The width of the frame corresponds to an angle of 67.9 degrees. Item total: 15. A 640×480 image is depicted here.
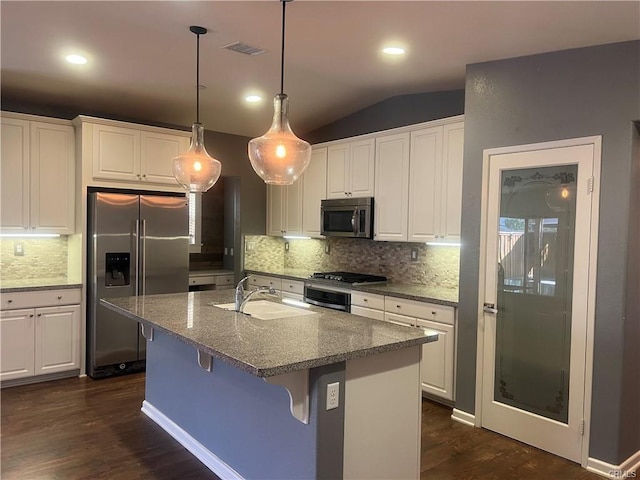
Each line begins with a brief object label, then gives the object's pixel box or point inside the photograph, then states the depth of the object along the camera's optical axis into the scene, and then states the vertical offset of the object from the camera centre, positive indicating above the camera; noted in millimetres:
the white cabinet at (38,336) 4188 -1081
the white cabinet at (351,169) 4863 +601
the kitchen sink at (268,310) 3090 -578
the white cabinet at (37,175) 4312 +403
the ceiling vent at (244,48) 3336 +1253
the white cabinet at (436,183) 4055 +389
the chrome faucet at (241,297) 3040 -480
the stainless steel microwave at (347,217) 4805 +87
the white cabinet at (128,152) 4520 +677
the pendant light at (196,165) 3141 +375
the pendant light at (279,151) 2479 +385
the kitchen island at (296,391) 2125 -865
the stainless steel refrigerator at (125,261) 4523 -408
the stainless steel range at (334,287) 4681 -640
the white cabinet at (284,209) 5758 +184
